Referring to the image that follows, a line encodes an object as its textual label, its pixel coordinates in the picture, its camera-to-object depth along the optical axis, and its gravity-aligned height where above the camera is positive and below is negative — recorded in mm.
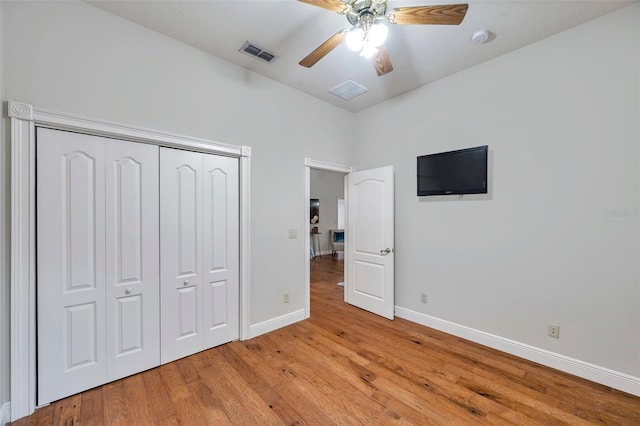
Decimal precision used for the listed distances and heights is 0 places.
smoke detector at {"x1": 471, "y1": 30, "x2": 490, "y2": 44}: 2398 +1609
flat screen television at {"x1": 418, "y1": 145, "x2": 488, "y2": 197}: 2871 +463
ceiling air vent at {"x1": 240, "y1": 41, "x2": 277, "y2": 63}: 2598 +1623
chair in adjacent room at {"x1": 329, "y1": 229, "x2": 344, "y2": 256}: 9156 -941
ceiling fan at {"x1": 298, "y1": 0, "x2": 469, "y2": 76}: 1651 +1254
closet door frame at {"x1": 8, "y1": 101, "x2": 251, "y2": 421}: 1806 -215
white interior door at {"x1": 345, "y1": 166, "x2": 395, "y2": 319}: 3604 -408
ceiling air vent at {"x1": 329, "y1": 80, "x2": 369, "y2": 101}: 3338 +1603
